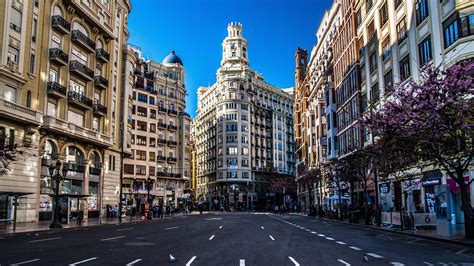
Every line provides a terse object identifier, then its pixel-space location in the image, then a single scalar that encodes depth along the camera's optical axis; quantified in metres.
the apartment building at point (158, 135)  82.50
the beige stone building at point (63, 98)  35.59
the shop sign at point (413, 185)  35.27
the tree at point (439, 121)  19.61
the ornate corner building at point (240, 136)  116.38
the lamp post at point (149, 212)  49.87
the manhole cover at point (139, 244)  16.83
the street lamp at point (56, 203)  29.59
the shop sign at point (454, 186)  29.97
